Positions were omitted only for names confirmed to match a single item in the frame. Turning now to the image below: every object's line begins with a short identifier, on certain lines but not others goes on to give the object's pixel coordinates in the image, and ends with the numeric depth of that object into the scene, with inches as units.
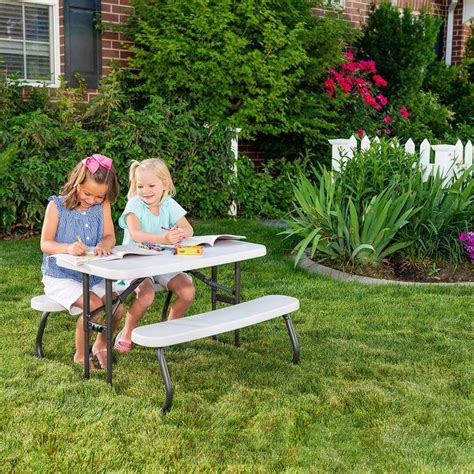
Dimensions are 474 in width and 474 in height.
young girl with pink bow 159.8
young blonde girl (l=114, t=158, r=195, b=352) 168.2
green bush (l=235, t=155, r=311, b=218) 370.9
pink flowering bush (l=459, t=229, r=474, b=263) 250.7
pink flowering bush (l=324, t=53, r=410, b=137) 408.5
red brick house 345.4
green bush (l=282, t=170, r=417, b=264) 247.4
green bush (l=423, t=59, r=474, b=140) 526.3
